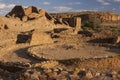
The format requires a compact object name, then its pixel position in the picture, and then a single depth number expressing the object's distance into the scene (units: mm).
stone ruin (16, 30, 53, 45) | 10377
